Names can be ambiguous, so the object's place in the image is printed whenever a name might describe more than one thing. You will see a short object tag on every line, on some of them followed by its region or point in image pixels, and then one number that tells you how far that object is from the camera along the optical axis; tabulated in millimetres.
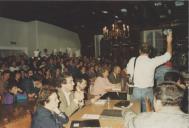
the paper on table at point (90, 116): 3057
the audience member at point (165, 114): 1707
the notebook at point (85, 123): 2645
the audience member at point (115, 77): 6723
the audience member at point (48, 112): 2486
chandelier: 7914
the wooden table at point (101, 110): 2750
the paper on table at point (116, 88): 5145
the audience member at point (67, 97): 3330
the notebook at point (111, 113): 2971
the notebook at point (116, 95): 4205
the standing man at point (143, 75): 3889
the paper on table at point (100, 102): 3820
